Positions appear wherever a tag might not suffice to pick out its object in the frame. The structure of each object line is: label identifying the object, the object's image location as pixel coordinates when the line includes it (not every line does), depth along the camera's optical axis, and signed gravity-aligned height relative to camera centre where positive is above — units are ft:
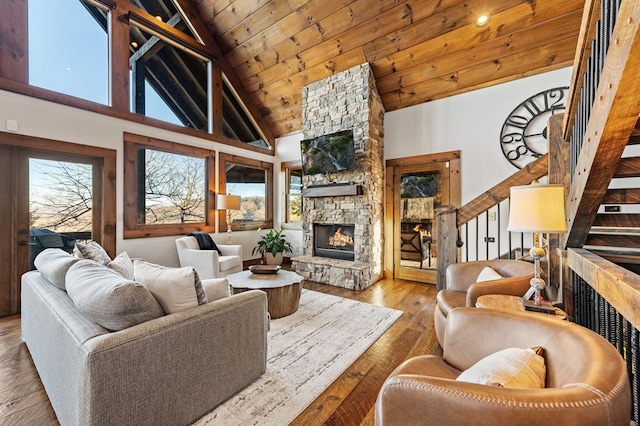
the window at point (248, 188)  17.79 +1.71
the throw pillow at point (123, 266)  7.34 -1.53
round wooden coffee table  9.18 -2.60
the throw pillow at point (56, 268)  5.74 -1.24
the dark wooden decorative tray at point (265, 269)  10.40 -2.20
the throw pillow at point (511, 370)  2.92 -1.80
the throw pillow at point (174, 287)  4.94 -1.38
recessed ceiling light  10.86 +7.80
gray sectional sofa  3.87 -2.49
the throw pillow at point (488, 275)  7.11 -1.69
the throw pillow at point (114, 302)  4.22 -1.44
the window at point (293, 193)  20.16 +1.45
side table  5.43 -1.93
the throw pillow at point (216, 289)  5.71 -1.63
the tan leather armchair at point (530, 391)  2.27 -1.71
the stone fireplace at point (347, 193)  14.11 +1.08
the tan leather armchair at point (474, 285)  6.53 -1.87
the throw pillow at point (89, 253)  7.84 -1.20
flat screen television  14.33 +3.31
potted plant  17.58 -2.35
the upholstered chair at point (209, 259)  12.66 -2.29
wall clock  11.43 +3.77
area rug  5.20 -3.81
